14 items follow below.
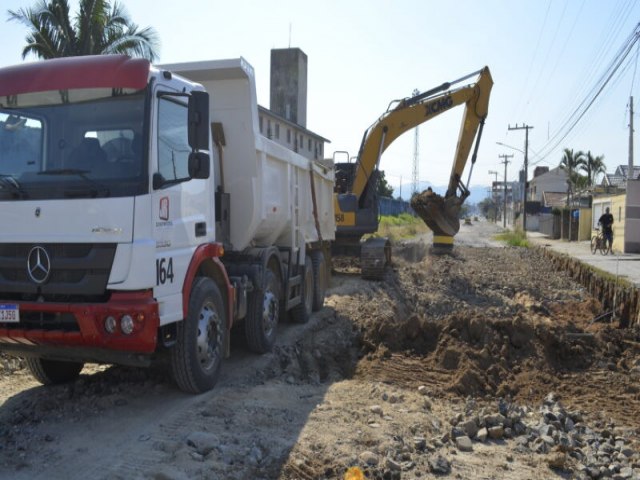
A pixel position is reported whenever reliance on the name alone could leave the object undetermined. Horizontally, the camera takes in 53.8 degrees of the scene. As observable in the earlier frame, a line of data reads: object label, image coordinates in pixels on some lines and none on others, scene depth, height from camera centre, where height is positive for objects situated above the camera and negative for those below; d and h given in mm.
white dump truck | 4926 +28
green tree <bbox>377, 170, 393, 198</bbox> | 67750 +4500
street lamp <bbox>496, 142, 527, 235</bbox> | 54969 +2573
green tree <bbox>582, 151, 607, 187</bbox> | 64294 +6782
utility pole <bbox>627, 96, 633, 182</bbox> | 37281 +5887
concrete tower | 47250 +11177
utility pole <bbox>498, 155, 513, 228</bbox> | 94281 +10526
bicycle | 25312 -436
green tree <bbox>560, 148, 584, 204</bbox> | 64438 +7240
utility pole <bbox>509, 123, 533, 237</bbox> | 55344 +6765
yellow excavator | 15211 +1294
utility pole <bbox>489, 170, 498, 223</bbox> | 106988 +7363
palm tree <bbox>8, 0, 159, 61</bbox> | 20500 +6342
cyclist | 25062 +262
